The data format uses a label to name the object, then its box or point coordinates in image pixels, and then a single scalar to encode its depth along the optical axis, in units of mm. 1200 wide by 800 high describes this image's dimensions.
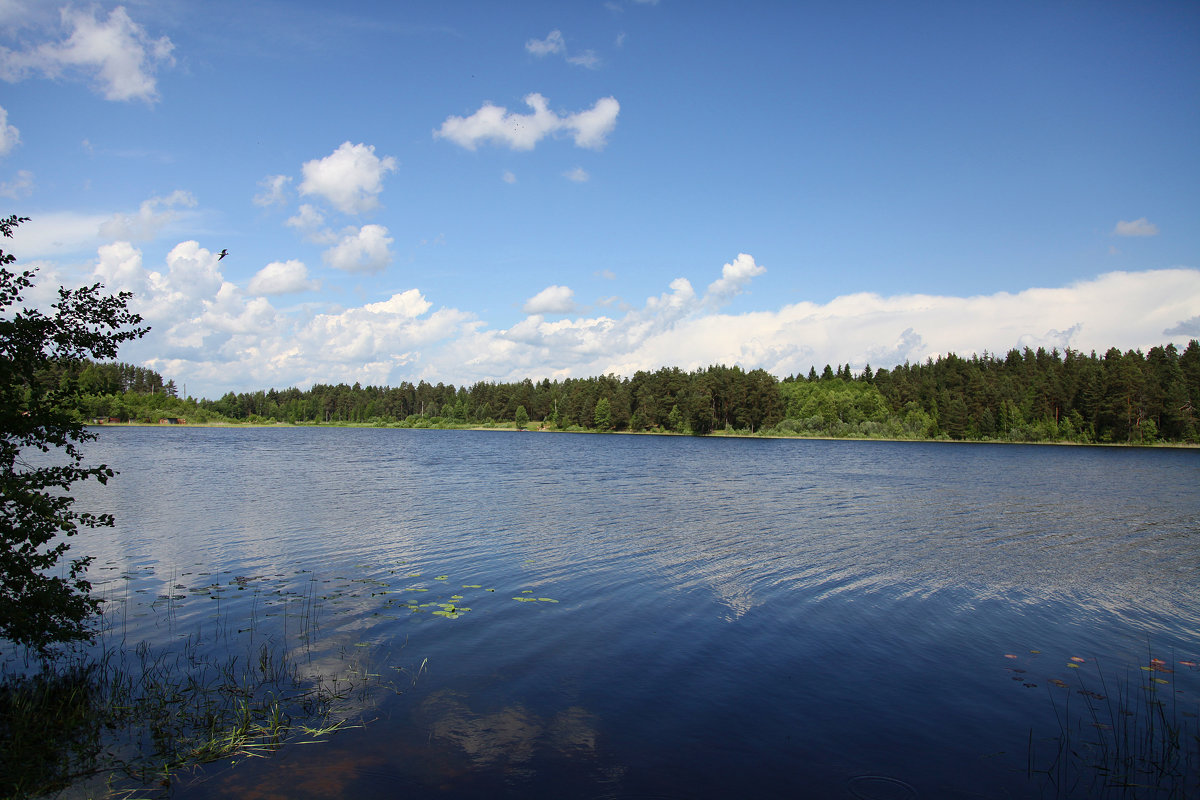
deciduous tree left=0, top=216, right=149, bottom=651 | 9367
